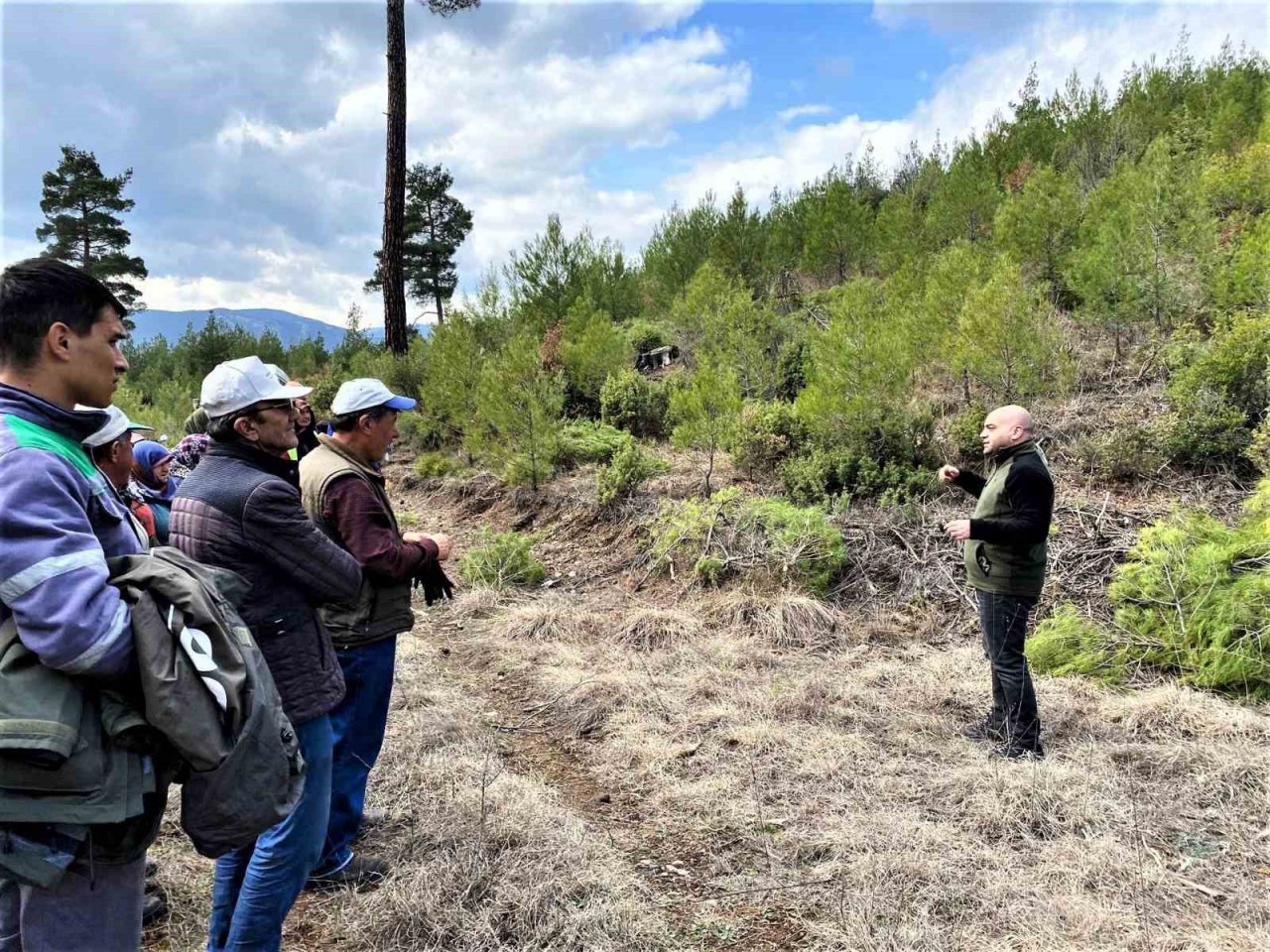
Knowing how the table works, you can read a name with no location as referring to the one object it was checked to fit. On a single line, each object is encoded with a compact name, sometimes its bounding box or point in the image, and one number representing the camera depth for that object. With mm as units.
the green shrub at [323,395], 16205
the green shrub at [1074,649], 4734
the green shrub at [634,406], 11352
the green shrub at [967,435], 7402
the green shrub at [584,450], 10000
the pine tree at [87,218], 23141
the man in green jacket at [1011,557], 3635
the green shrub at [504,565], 7156
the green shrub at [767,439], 7988
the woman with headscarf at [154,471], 4219
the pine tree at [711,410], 7926
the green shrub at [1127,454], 6672
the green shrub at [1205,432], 6441
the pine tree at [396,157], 11703
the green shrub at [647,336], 15711
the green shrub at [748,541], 6117
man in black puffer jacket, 2082
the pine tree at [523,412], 9273
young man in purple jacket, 1308
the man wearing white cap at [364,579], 2764
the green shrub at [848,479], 6943
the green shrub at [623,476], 8219
